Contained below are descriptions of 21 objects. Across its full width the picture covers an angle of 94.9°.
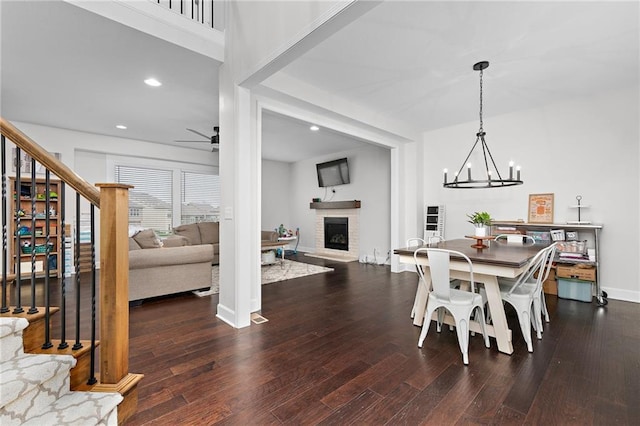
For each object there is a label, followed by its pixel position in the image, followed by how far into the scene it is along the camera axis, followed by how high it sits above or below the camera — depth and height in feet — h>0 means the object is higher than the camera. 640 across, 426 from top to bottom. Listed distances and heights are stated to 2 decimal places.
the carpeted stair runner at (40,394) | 4.26 -2.78
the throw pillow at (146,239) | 14.24 -1.24
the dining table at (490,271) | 7.53 -1.54
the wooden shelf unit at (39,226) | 15.57 -0.63
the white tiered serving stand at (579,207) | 12.92 +0.25
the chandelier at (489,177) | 9.88 +1.57
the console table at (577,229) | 11.89 -0.74
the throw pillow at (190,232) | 21.18 -1.33
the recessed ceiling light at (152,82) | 11.16 +5.09
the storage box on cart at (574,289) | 12.03 -3.21
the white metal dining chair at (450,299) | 7.48 -2.31
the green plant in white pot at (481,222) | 10.27 -0.34
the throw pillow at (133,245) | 12.58 -1.38
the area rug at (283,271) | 15.61 -3.52
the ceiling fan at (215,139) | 15.94 +4.09
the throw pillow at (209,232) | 21.97 -1.40
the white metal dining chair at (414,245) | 9.84 -1.23
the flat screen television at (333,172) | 23.21 +3.34
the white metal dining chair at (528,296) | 7.99 -2.35
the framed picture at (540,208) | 13.85 +0.22
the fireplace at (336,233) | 23.57 -1.62
